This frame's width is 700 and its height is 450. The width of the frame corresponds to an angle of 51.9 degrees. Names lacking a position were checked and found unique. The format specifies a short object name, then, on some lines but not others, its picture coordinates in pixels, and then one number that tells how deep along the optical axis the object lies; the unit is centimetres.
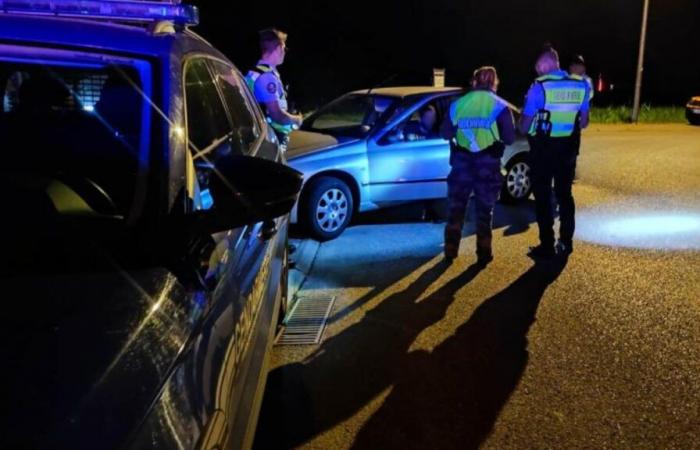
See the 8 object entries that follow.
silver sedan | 720
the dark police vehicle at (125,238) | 156
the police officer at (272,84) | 616
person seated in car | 769
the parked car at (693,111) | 2294
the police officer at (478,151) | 606
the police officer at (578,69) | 647
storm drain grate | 474
